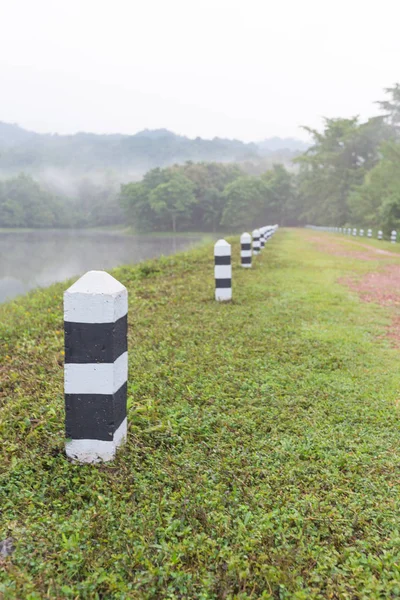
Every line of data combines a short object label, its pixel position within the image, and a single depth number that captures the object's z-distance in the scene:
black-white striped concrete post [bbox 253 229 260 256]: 15.19
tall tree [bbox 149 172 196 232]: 80.94
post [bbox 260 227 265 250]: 18.29
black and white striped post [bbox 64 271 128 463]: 2.57
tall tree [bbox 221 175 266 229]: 84.69
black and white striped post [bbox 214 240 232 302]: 7.24
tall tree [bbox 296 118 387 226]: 63.48
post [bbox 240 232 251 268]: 11.40
